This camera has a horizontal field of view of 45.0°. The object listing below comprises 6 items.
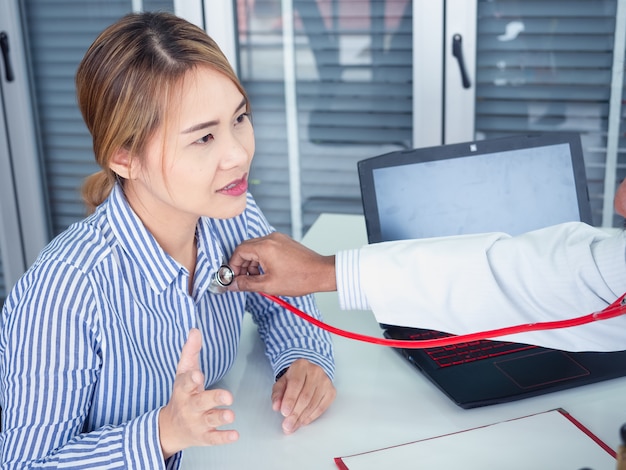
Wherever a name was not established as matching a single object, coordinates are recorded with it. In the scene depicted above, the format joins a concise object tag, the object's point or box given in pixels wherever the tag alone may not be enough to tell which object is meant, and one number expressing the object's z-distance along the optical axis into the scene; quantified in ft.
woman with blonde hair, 3.16
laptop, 3.99
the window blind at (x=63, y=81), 9.62
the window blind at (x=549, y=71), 8.51
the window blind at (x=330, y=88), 9.07
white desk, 3.41
